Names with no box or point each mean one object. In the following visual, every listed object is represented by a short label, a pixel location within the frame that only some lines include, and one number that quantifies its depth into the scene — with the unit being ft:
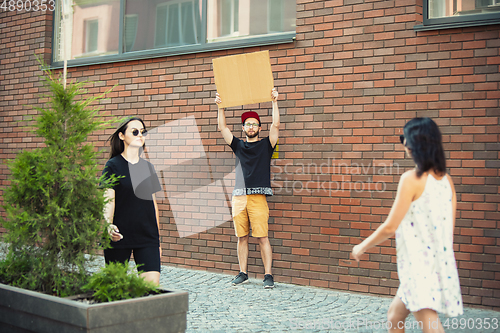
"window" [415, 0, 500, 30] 15.62
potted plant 9.14
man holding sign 18.17
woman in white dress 8.71
